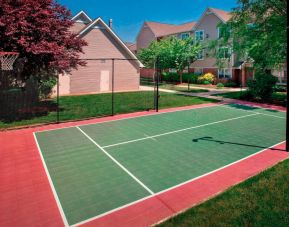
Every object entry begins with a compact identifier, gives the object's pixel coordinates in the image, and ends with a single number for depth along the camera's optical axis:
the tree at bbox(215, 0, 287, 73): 21.00
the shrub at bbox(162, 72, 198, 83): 43.22
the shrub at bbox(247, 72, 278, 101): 23.22
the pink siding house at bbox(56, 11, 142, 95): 28.15
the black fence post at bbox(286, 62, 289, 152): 9.04
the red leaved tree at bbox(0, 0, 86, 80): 13.36
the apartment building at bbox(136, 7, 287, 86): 38.78
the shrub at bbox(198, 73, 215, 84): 40.84
